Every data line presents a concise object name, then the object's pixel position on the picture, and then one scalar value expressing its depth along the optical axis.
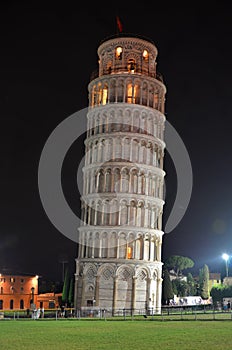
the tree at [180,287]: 105.32
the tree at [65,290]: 82.61
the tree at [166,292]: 83.56
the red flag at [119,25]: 74.09
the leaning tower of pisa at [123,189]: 63.66
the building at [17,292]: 98.25
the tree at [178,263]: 123.38
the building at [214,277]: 121.92
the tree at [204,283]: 102.56
